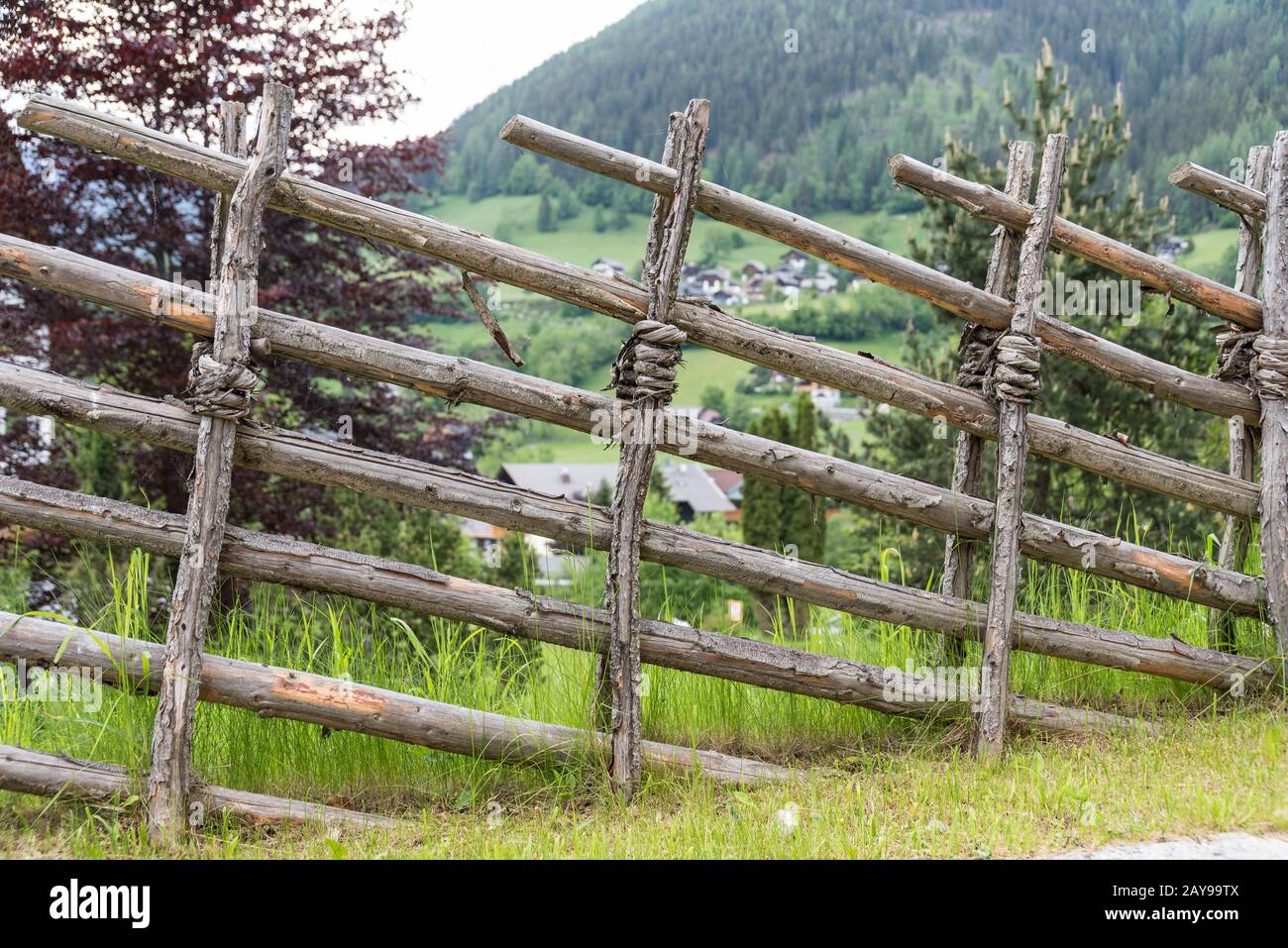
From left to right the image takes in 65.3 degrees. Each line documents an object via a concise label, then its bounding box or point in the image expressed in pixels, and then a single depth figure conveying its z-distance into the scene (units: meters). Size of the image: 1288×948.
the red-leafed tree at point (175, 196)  5.95
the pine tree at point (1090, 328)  8.12
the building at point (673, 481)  33.88
